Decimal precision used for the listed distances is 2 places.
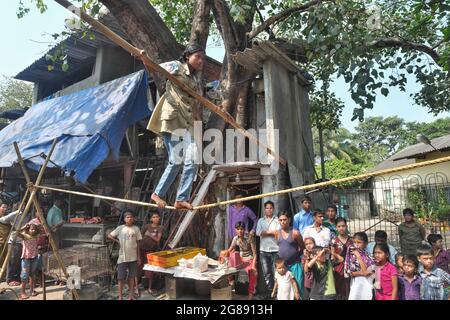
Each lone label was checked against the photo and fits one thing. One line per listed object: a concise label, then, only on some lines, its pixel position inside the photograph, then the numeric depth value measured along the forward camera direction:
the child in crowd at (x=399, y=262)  3.84
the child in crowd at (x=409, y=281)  3.59
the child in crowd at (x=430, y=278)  3.46
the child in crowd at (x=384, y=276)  3.65
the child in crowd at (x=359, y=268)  3.82
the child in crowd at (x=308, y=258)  4.31
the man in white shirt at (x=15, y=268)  6.92
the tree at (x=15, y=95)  21.95
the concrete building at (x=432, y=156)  12.77
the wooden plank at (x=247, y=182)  6.12
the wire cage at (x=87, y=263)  5.87
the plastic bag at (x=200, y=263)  4.54
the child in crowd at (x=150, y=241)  6.11
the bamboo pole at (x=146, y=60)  2.58
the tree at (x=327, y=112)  9.35
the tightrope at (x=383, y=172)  2.19
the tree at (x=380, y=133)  38.75
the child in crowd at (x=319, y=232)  4.48
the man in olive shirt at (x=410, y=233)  5.19
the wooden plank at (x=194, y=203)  5.45
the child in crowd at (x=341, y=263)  4.26
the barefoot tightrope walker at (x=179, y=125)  3.30
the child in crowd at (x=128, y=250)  5.59
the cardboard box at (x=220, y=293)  4.94
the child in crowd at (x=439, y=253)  4.25
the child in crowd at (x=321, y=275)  4.05
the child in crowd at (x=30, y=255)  6.05
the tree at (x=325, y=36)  4.59
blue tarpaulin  5.99
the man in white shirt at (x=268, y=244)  5.19
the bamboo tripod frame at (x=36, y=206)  3.96
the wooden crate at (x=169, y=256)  4.93
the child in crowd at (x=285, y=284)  4.38
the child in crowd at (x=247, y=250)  5.39
